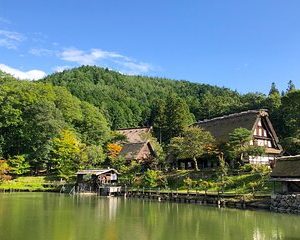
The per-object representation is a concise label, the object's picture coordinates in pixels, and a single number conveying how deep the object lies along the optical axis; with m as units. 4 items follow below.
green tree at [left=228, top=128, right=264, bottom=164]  27.18
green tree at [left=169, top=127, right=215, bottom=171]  29.03
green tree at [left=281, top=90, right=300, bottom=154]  32.22
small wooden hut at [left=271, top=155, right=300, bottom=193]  19.82
